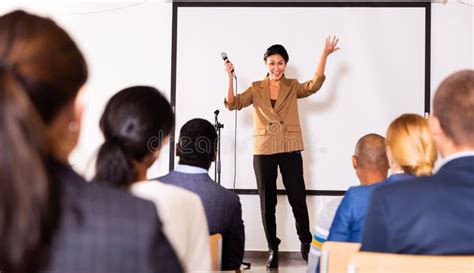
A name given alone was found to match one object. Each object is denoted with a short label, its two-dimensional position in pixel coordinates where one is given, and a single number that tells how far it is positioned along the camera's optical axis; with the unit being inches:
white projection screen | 199.6
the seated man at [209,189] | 90.7
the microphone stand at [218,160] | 180.2
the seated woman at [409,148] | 73.0
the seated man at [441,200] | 50.7
